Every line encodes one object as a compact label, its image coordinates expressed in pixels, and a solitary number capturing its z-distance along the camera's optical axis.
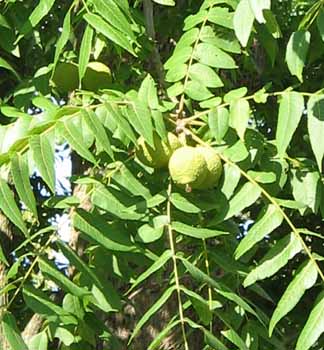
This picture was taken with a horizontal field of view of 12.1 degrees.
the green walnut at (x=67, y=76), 2.09
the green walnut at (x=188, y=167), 1.84
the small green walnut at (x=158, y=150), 1.88
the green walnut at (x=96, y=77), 2.09
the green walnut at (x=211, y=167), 1.88
